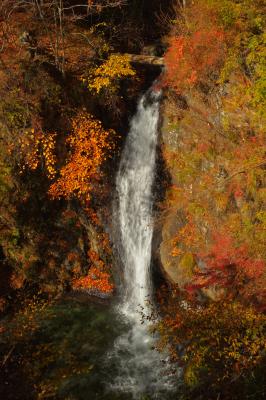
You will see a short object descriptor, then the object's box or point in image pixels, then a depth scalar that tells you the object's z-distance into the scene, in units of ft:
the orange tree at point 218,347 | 27.04
